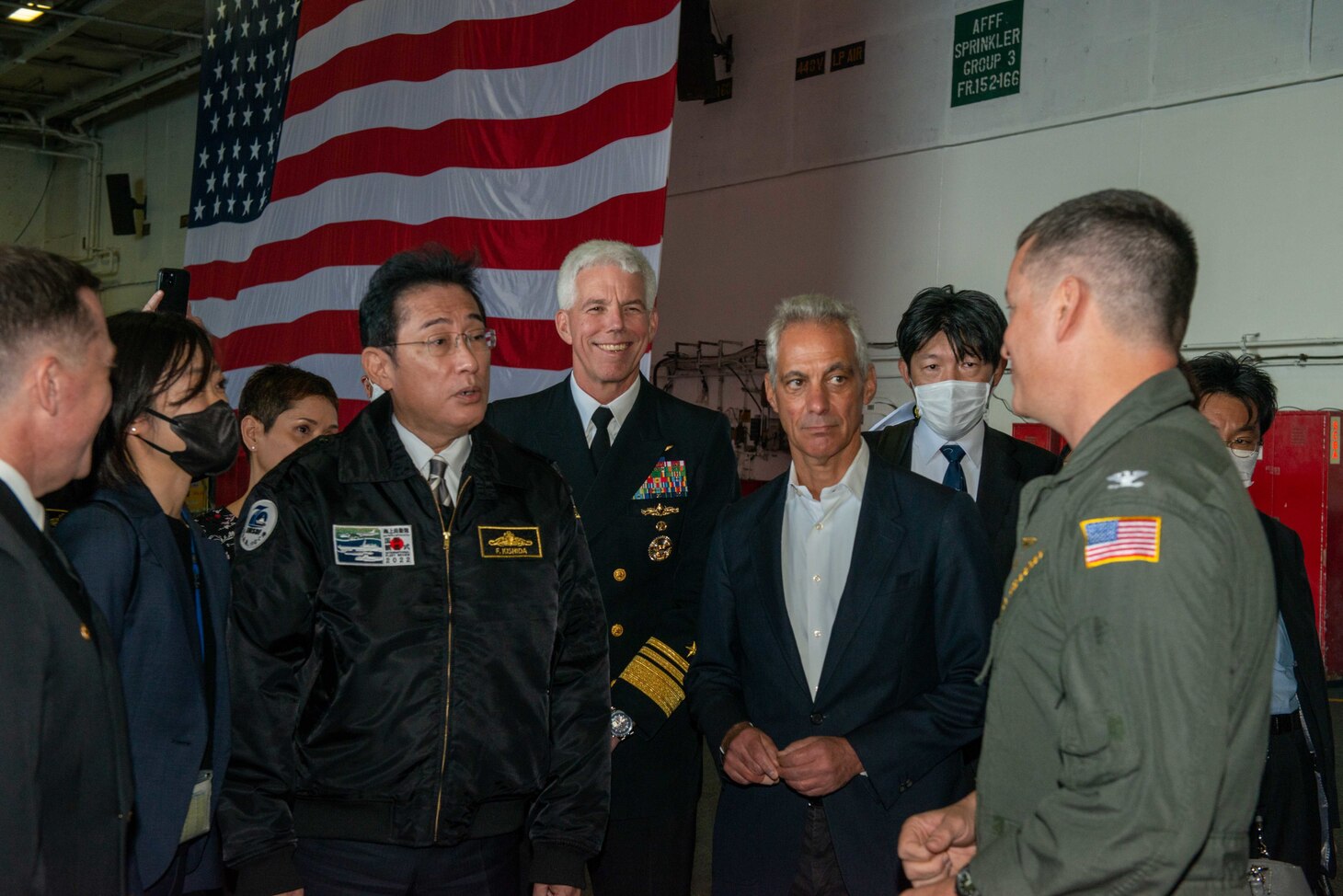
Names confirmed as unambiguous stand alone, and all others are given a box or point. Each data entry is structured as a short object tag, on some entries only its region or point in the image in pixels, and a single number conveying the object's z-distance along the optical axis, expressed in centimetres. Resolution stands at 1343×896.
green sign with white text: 937
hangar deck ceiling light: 1318
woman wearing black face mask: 189
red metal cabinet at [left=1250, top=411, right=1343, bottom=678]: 775
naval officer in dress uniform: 246
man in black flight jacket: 196
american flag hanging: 502
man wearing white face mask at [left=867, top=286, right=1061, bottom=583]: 303
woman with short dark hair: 354
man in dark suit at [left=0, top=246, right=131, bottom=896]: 126
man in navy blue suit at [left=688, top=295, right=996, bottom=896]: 208
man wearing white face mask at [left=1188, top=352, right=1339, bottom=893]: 264
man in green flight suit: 117
